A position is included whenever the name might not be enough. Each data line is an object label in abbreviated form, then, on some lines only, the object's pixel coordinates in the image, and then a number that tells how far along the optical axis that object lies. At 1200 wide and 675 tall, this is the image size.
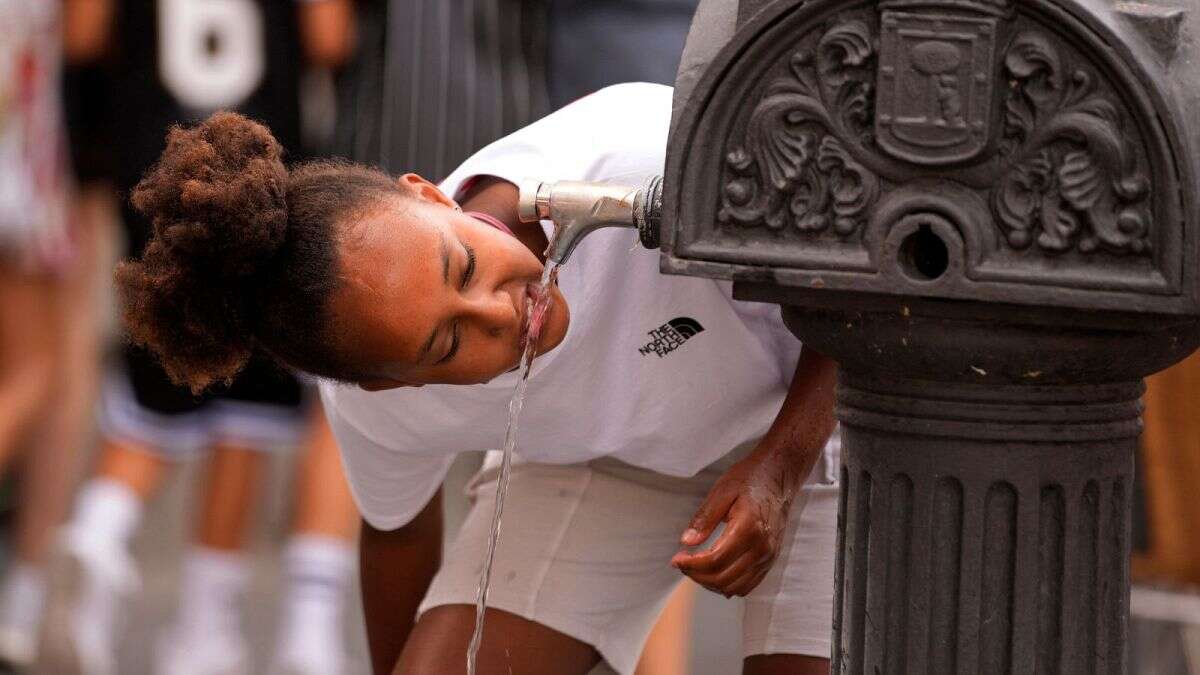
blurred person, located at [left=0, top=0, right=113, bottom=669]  8.47
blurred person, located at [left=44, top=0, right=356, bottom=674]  8.01
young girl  4.17
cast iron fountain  3.05
